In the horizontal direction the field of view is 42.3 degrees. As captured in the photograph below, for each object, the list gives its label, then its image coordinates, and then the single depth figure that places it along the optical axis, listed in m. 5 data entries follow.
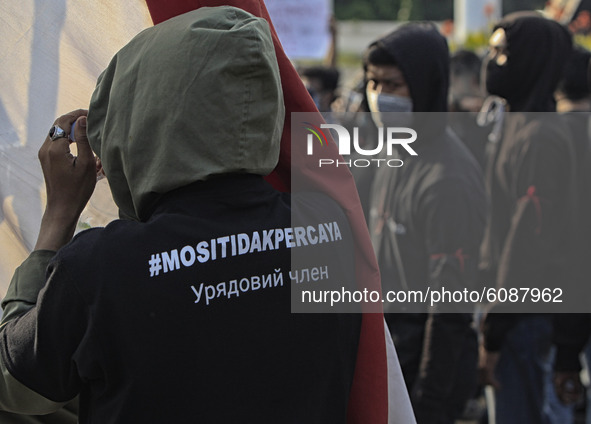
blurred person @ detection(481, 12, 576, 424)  3.54
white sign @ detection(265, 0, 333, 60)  7.52
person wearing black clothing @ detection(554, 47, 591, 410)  3.61
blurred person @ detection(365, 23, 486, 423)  3.05
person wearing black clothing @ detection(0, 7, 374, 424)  1.42
